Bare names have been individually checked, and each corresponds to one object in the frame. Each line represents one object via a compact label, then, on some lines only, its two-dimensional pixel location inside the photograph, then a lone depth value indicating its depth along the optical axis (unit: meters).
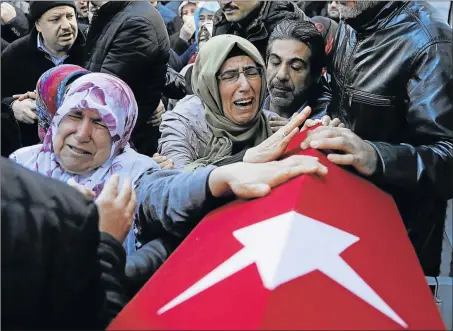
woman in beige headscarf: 2.64
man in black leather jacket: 2.07
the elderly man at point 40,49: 3.24
